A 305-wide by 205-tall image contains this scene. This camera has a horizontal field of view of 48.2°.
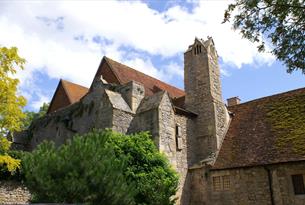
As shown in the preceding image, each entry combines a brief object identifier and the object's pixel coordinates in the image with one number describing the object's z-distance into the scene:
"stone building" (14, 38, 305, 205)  14.86
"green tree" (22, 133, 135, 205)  9.60
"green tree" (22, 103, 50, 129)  33.25
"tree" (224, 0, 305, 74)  8.88
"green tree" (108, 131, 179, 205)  12.52
